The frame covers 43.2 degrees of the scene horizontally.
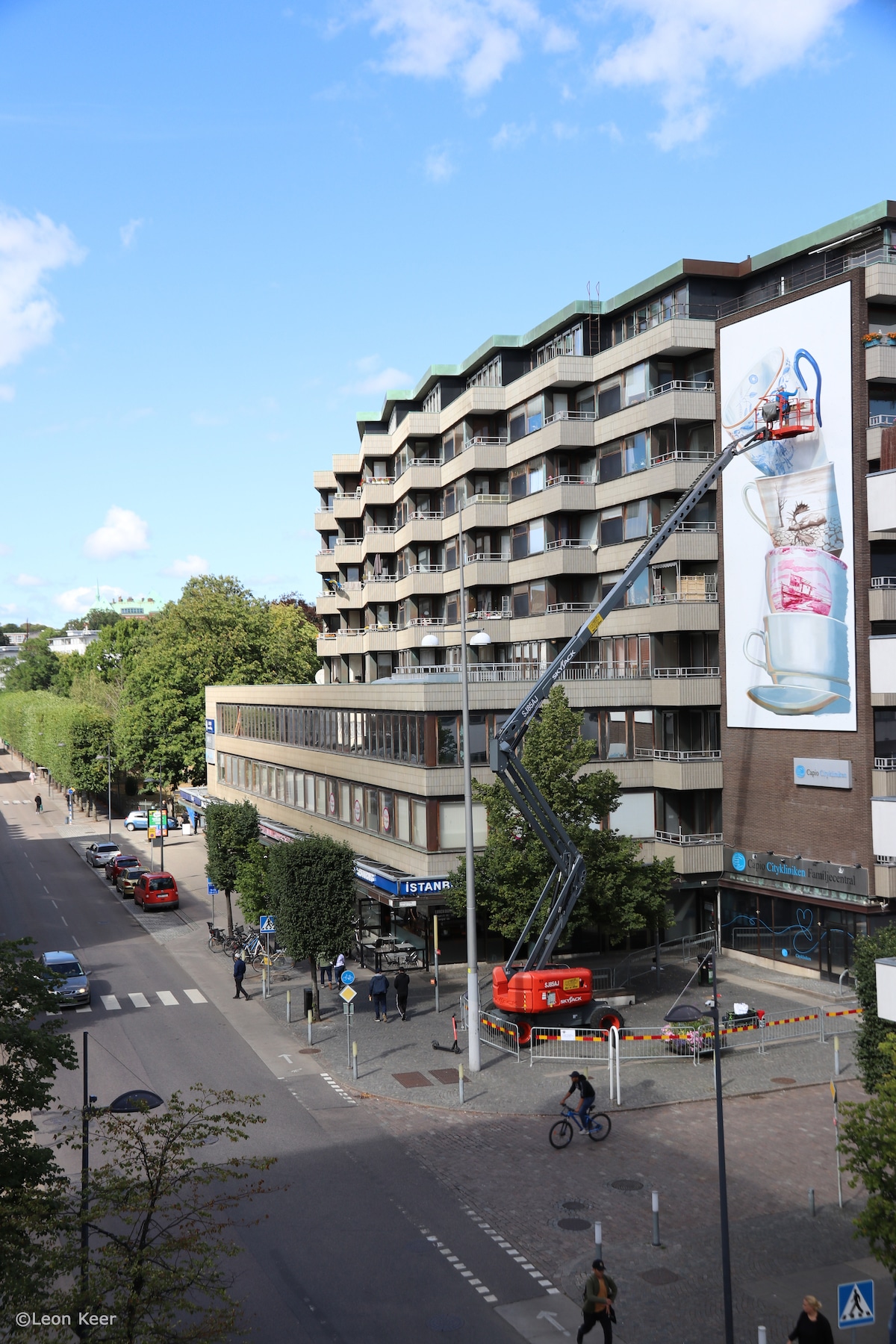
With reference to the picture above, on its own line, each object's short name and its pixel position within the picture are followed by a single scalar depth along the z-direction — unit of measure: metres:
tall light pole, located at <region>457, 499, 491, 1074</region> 27.78
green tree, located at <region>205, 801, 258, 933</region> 44.84
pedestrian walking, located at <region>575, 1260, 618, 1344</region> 14.87
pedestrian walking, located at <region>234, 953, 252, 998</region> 36.19
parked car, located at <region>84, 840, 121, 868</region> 68.44
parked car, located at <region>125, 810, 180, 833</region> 84.75
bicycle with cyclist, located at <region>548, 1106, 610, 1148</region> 23.02
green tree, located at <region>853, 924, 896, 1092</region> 21.84
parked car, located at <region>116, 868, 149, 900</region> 57.16
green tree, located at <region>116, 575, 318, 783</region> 85.75
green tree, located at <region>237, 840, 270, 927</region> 42.00
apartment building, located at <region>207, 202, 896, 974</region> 35.78
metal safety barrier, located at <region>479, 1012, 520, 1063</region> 30.00
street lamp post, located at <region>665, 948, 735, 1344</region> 14.39
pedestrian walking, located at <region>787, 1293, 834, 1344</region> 13.73
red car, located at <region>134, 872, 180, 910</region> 53.66
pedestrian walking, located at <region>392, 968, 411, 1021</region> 33.97
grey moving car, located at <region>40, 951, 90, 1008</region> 35.38
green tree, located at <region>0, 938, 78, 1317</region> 12.55
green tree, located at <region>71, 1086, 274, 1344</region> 12.26
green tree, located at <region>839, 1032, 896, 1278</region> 13.77
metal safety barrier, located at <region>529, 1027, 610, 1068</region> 29.69
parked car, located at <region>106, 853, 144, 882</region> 61.28
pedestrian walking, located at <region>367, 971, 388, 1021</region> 33.44
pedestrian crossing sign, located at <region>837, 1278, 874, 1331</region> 13.38
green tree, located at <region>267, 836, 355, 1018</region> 34.41
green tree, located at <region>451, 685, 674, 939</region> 33.47
